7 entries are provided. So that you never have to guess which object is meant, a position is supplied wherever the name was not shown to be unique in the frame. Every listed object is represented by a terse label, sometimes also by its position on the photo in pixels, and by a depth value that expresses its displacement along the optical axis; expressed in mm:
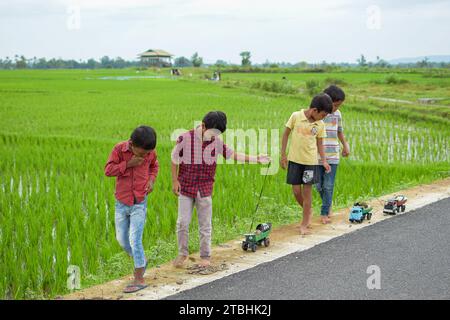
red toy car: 5703
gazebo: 69625
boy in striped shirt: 5523
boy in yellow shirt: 5035
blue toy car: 5383
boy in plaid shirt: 4109
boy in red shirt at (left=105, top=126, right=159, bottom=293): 3725
